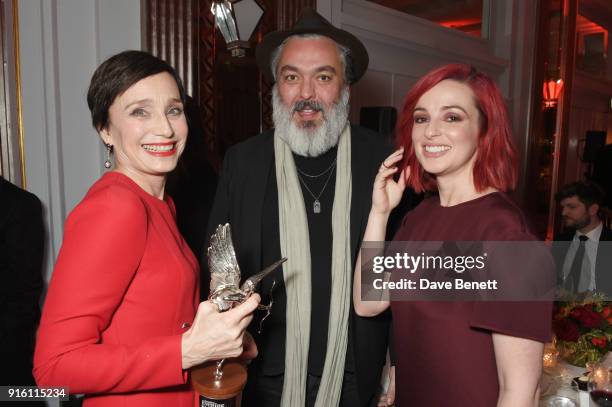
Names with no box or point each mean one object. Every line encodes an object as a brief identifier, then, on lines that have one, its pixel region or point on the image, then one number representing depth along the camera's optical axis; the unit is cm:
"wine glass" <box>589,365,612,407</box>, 165
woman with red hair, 137
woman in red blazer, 114
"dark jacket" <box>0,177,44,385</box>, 240
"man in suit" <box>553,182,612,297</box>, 409
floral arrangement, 226
